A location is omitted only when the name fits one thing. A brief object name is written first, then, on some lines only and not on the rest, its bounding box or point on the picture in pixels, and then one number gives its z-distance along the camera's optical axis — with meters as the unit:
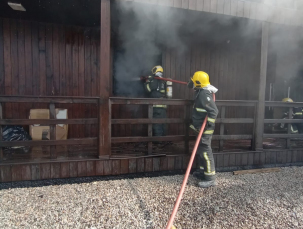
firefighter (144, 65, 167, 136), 4.78
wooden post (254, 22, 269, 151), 4.09
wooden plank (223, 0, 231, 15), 3.78
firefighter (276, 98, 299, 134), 5.54
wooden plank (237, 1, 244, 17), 3.85
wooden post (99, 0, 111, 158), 3.32
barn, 3.44
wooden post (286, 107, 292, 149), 4.36
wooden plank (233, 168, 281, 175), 3.97
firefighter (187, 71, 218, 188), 3.28
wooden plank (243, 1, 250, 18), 3.88
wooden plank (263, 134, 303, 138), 4.27
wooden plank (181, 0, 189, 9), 3.58
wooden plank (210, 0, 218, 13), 3.71
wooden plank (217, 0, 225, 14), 3.75
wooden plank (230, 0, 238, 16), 3.82
